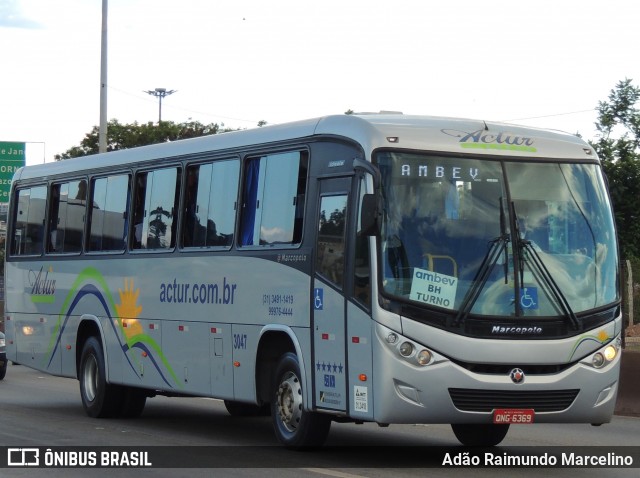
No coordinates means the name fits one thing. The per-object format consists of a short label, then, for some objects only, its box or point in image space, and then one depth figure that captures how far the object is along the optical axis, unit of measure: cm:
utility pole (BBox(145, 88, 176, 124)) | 9656
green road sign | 4659
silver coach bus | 1188
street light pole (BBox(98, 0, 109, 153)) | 3417
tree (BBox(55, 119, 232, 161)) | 5897
